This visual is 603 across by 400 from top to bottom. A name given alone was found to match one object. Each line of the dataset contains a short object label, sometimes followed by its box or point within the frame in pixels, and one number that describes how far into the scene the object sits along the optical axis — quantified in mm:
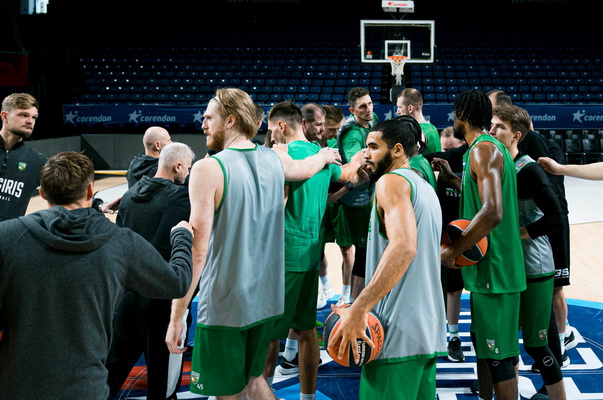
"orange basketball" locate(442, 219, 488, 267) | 2914
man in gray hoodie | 1926
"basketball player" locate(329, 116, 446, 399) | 2275
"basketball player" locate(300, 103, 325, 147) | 4142
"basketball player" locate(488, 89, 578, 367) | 4074
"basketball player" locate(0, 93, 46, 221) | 4121
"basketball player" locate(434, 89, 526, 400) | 2910
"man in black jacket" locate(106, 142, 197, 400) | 3160
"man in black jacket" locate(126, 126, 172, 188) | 3934
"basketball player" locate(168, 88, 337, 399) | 2540
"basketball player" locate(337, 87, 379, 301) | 4879
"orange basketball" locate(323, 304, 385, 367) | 2277
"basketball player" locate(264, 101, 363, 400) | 3334
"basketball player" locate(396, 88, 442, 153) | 5211
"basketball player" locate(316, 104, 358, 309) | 5391
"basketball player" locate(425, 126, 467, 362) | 4355
